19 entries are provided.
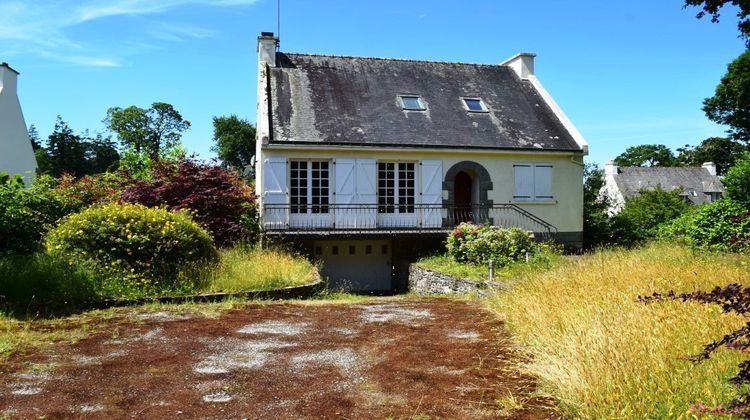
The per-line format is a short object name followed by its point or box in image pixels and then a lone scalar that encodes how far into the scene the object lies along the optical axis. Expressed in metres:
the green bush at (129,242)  9.74
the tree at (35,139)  36.52
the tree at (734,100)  32.88
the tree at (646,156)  65.69
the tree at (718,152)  44.16
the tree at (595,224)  19.80
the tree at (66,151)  35.03
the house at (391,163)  16.44
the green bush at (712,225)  14.19
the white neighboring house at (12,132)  20.70
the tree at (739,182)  15.01
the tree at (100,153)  39.69
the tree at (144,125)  52.94
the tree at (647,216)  19.59
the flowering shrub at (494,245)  13.21
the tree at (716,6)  13.38
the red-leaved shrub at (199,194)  13.81
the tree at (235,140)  44.03
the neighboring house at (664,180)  44.03
